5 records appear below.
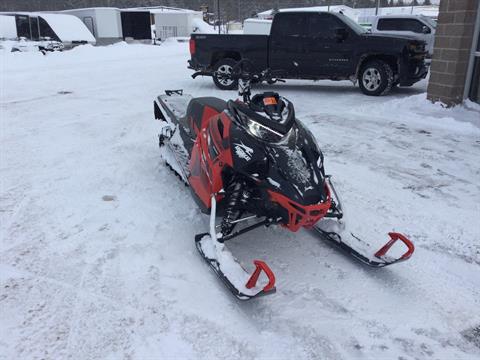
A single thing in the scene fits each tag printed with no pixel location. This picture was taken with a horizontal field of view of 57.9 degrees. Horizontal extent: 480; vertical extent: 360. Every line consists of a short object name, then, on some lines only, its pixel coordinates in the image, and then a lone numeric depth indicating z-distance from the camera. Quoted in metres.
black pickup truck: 9.80
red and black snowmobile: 3.01
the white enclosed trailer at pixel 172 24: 35.66
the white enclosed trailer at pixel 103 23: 27.19
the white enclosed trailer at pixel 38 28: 20.95
